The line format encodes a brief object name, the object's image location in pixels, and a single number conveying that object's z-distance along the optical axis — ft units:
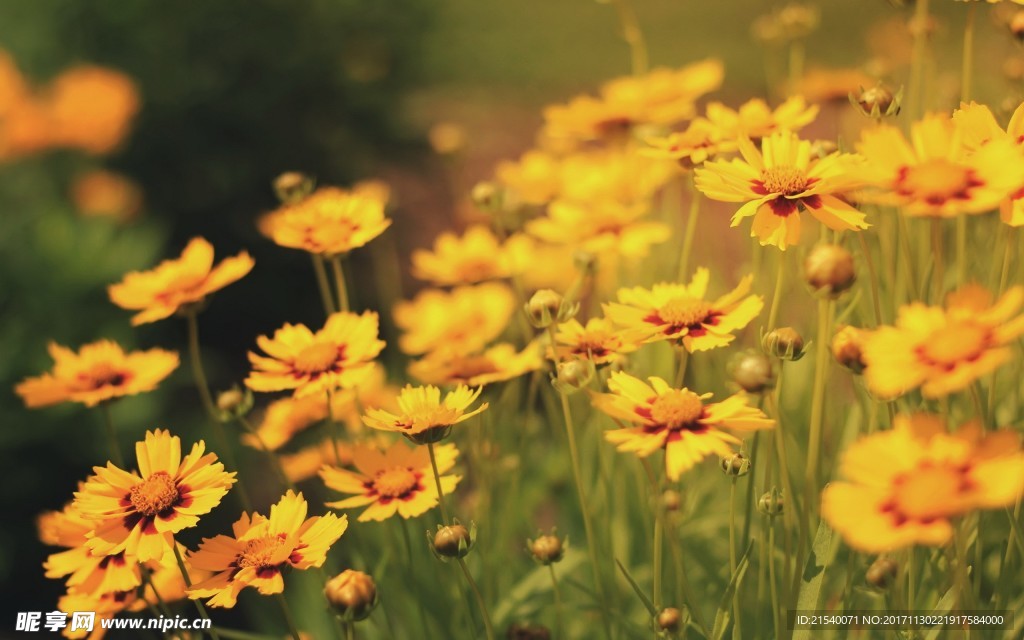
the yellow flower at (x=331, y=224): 2.59
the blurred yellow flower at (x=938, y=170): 2.27
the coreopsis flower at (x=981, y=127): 2.40
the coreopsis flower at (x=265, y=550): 2.35
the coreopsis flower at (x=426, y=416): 2.39
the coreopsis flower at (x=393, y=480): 2.44
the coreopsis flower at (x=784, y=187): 2.39
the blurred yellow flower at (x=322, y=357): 2.49
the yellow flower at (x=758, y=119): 2.60
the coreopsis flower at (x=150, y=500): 2.37
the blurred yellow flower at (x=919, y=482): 2.13
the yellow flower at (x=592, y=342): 2.49
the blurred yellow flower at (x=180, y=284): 2.60
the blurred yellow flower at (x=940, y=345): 2.18
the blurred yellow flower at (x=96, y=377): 2.59
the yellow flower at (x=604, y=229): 2.88
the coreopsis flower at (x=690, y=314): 2.43
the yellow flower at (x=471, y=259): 2.95
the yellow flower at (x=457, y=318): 2.84
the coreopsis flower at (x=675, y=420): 2.29
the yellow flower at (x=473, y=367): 2.59
